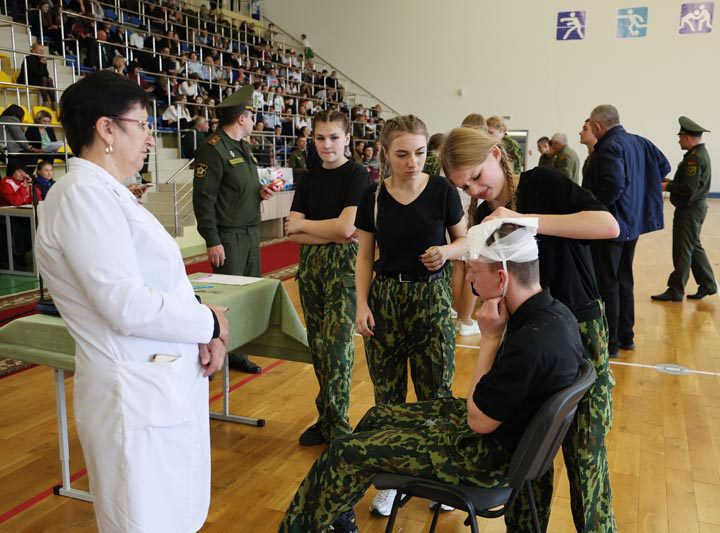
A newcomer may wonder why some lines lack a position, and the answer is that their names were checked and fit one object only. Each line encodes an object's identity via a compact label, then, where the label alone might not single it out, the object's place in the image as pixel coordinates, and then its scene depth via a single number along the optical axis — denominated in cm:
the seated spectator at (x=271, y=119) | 1220
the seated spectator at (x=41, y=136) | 770
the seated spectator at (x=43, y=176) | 666
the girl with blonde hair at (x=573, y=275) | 182
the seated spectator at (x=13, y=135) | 711
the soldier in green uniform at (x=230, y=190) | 350
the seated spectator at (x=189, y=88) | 1080
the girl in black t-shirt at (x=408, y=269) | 224
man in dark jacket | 411
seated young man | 153
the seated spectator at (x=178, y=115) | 1005
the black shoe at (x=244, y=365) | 393
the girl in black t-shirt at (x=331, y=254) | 267
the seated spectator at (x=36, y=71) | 809
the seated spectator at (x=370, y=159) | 1274
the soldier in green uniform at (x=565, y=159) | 702
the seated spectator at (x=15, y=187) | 665
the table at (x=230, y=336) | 229
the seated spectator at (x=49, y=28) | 927
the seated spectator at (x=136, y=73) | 941
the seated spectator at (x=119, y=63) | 912
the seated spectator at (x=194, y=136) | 964
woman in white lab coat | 132
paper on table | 290
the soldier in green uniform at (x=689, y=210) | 558
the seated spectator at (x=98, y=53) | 950
